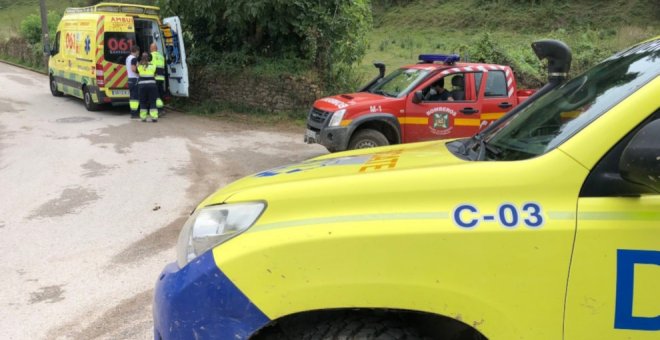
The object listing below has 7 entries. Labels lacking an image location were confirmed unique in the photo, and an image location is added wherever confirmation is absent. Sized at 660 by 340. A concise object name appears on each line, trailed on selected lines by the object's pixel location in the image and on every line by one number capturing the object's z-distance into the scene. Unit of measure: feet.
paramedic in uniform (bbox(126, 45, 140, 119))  45.14
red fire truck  28.53
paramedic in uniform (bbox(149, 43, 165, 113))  45.39
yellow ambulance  45.83
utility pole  72.92
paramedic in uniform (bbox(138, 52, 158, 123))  44.45
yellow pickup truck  5.85
